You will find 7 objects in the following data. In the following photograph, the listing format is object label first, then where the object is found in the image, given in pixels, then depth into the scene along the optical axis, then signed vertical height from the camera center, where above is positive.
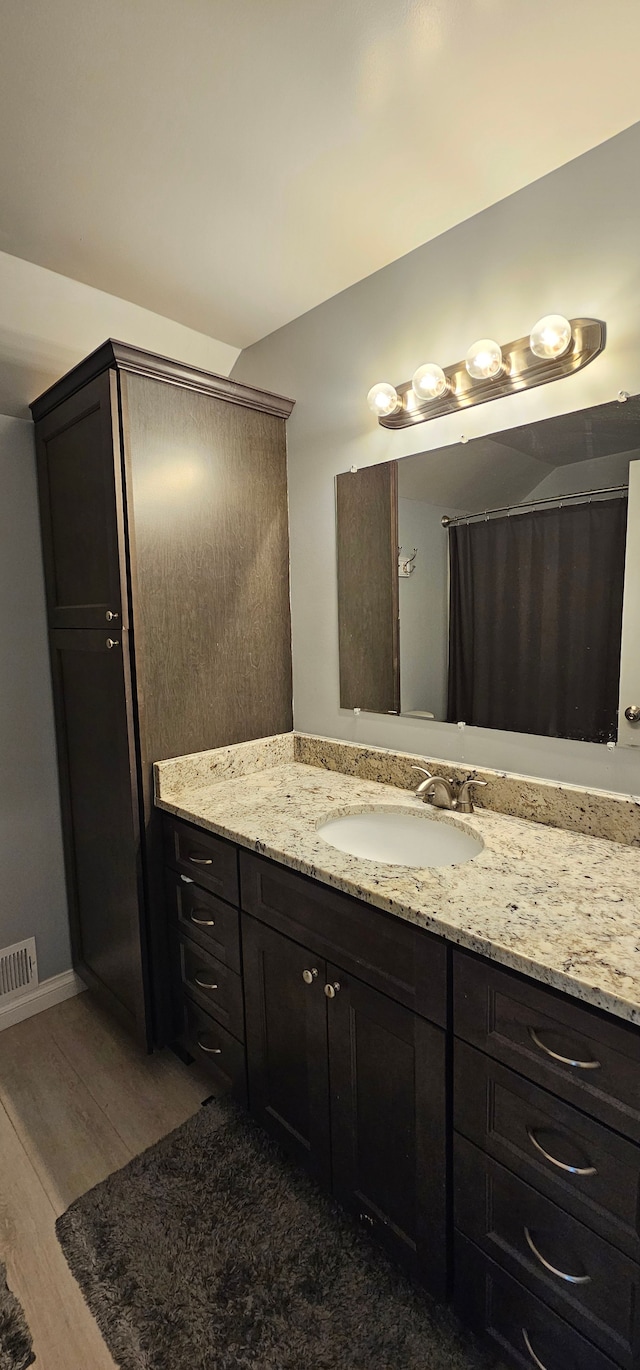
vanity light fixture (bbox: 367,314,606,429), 1.30 +0.60
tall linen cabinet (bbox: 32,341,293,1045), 1.65 +0.09
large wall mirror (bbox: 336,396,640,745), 1.32 +0.11
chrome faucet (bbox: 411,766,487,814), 1.55 -0.44
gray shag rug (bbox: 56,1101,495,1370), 1.12 -1.32
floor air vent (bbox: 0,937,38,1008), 2.06 -1.15
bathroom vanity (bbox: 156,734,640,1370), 0.86 -0.73
